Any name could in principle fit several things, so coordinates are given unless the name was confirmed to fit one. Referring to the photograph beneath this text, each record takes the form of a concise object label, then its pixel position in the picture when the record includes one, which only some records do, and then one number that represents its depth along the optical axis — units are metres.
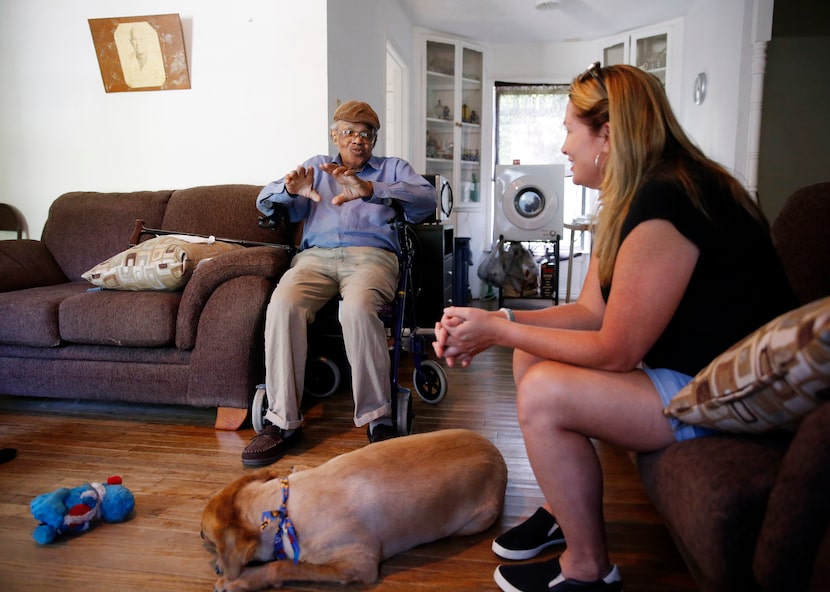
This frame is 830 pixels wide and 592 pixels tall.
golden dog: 1.26
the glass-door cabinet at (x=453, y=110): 5.88
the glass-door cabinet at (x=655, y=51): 5.60
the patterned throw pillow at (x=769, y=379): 0.71
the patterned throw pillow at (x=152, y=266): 2.42
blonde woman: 1.02
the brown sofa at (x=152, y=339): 2.30
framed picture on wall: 3.35
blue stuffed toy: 1.49
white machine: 5.63
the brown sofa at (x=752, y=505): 0.70
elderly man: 2.11
